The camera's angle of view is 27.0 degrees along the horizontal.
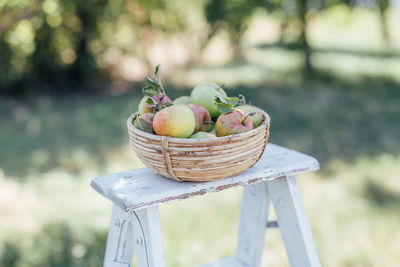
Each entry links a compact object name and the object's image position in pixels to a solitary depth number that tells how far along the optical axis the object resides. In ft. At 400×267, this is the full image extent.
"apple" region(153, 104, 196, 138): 5.28
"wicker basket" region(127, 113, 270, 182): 5.23
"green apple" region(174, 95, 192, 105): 5.77
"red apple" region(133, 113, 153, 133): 5.50
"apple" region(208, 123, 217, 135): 5.61
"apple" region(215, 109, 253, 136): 5.35
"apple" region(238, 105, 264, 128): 5.65
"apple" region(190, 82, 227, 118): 5.71
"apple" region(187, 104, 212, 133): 5.53
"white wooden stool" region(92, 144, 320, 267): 5.41
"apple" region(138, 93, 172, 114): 5.65
